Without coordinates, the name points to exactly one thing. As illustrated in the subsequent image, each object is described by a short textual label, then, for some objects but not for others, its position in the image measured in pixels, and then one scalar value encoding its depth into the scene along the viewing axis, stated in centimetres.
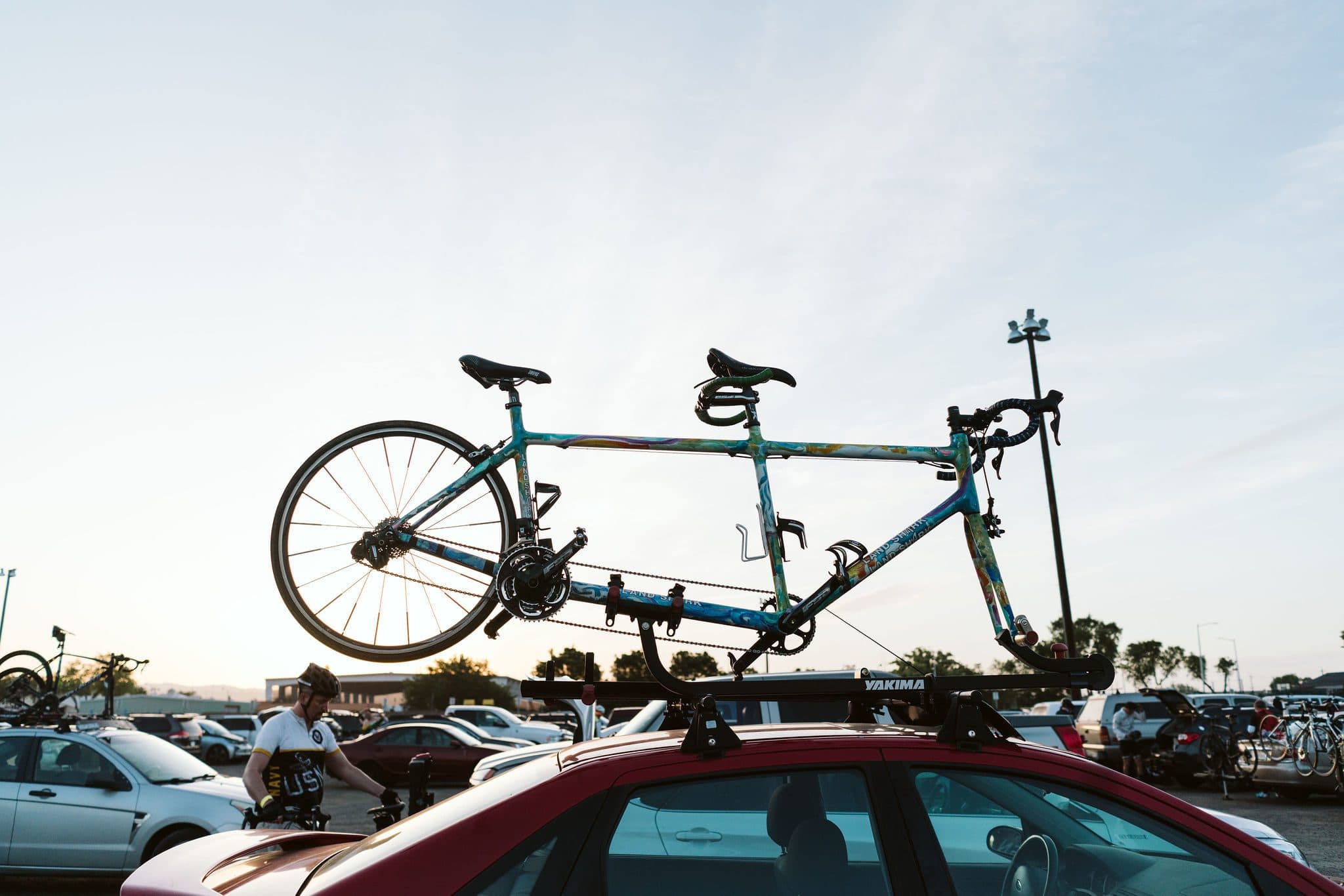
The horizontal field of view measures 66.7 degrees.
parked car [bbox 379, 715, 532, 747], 2286
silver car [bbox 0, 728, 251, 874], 907
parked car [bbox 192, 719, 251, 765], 3309
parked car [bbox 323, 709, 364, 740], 4162
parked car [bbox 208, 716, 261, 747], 3731
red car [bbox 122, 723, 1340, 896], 236
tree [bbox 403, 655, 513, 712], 8325
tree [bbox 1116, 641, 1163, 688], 9194
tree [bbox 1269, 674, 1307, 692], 9074
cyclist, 655
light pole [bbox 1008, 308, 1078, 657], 2345
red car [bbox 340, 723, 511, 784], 2108
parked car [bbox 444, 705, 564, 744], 3020
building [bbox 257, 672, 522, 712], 9772
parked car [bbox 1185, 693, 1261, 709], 2272
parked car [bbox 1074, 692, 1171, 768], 2045
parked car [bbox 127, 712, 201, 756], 3144
